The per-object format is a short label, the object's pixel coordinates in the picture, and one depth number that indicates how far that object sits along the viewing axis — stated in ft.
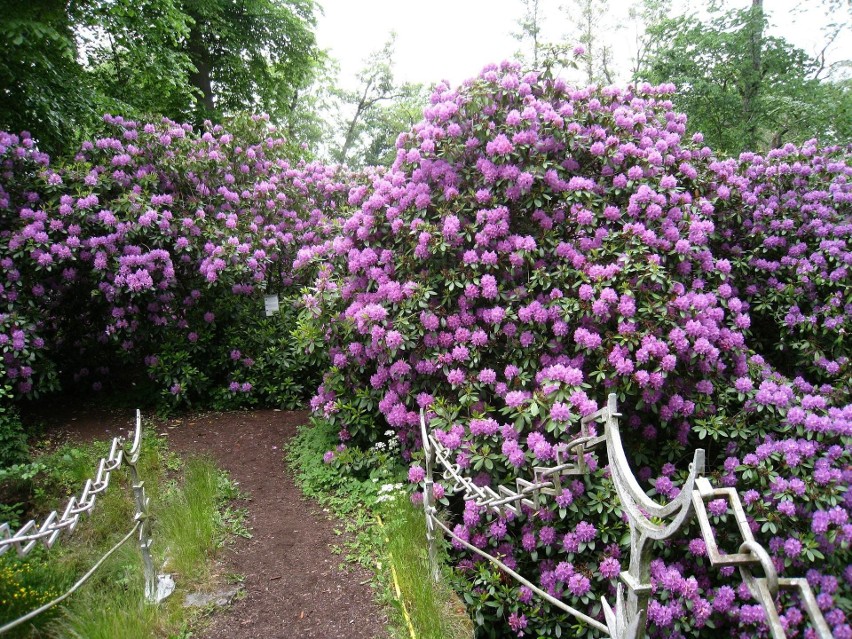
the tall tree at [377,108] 71.72
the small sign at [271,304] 19.75
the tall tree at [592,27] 68.44
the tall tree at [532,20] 70.79
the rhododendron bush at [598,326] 9.50
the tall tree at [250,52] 33.60
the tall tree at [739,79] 26.94
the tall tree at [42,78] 16.58
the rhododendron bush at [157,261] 16.93
